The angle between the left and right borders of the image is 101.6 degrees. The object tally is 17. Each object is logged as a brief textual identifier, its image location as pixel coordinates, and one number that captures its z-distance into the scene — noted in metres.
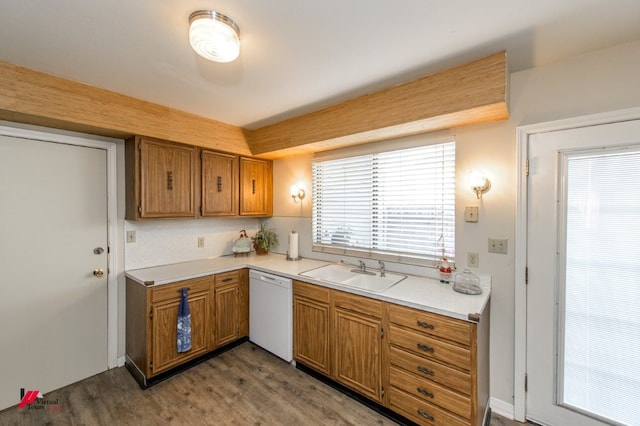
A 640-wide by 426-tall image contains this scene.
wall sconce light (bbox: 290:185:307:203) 3.28
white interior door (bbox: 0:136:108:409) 2.01
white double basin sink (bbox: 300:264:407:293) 2.42
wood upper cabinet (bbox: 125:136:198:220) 2.39
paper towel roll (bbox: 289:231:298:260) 3.21
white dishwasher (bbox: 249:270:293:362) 2.54
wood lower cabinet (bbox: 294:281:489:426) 1.60
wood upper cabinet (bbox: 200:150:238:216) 2.87
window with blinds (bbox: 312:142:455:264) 2.25
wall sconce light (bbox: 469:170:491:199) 2.00
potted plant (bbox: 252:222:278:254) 3.45
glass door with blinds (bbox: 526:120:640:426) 1.58
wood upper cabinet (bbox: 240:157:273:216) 3.28
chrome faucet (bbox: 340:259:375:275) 2.58
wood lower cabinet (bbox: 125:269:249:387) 2.24
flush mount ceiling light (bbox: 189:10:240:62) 1.29
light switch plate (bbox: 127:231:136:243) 2.58
